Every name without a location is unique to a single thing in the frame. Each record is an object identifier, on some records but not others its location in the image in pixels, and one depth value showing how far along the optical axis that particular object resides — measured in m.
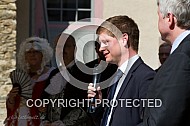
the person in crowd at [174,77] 4.96
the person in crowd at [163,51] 9.36
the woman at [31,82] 9.16
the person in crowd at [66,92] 8.84
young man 6.89
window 23.92
